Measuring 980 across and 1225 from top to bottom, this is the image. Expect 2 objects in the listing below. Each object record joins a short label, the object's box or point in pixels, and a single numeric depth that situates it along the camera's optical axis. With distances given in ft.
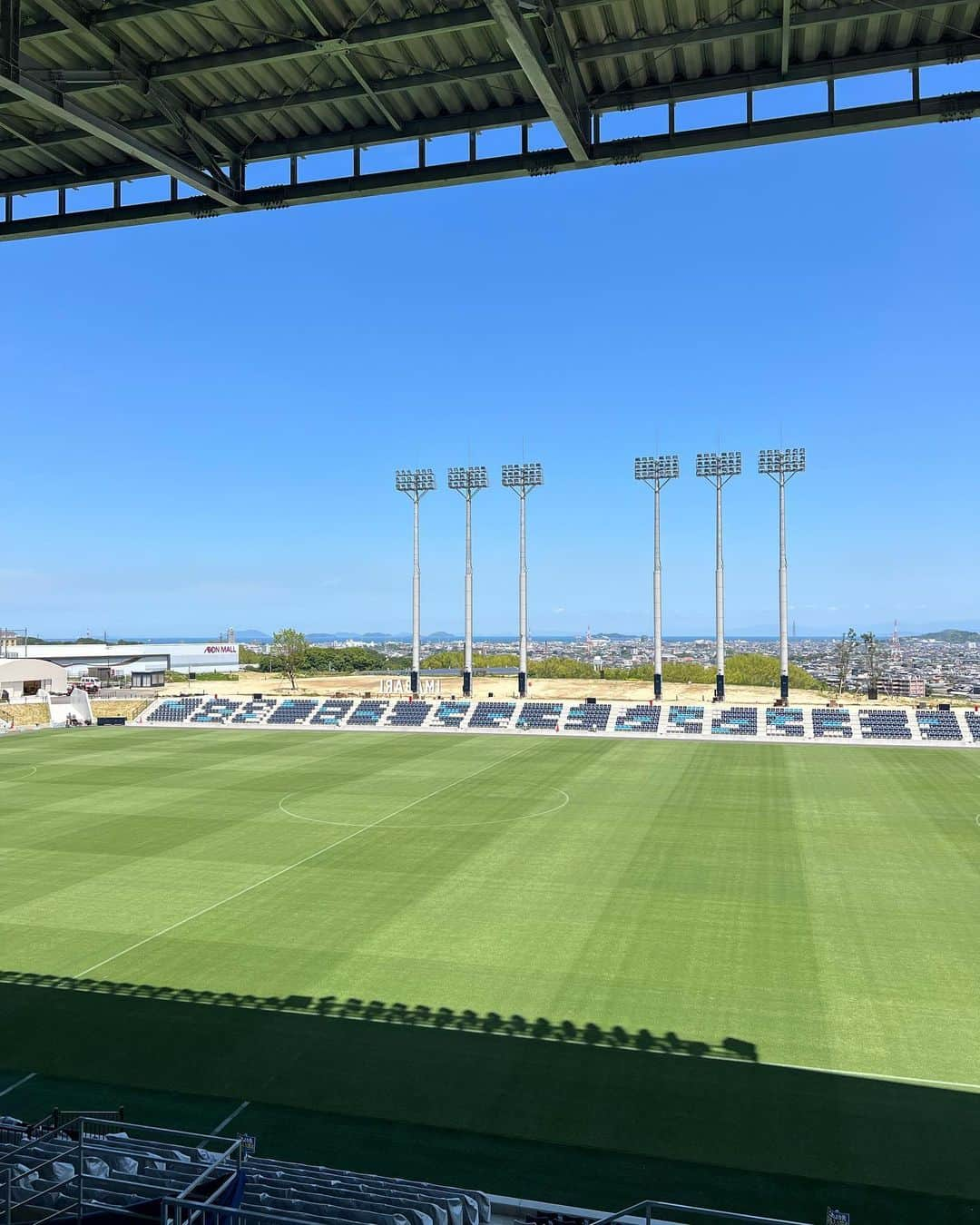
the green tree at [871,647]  287.85
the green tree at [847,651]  298.08
